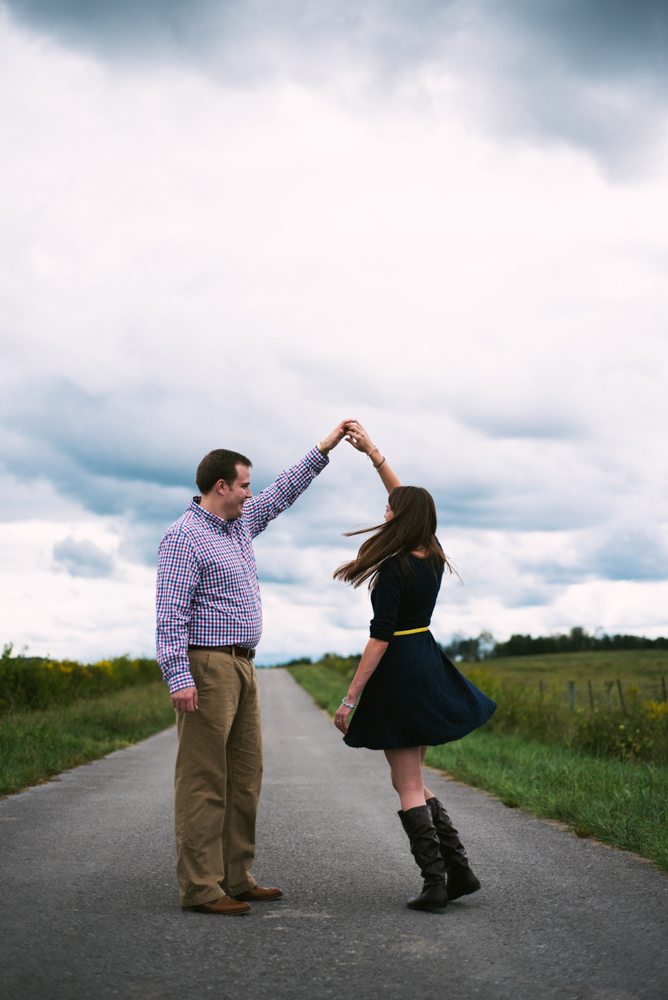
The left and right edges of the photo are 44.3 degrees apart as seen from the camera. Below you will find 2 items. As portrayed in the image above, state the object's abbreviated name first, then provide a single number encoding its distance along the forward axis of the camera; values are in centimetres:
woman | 418
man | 415
